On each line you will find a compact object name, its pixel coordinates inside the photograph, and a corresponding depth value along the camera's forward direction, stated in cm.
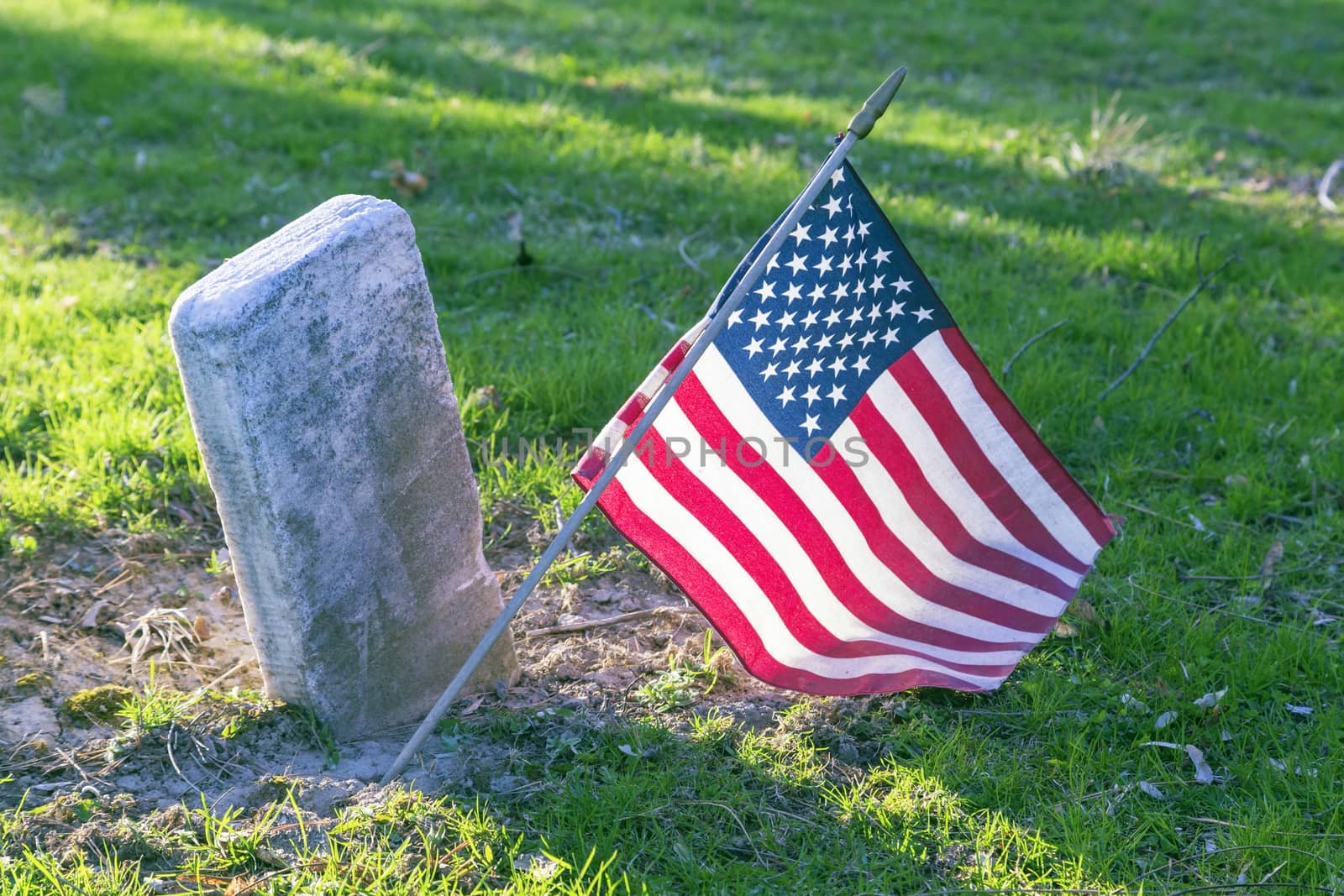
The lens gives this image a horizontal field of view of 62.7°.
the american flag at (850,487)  291
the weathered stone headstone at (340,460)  246
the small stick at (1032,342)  473
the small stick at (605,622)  350
